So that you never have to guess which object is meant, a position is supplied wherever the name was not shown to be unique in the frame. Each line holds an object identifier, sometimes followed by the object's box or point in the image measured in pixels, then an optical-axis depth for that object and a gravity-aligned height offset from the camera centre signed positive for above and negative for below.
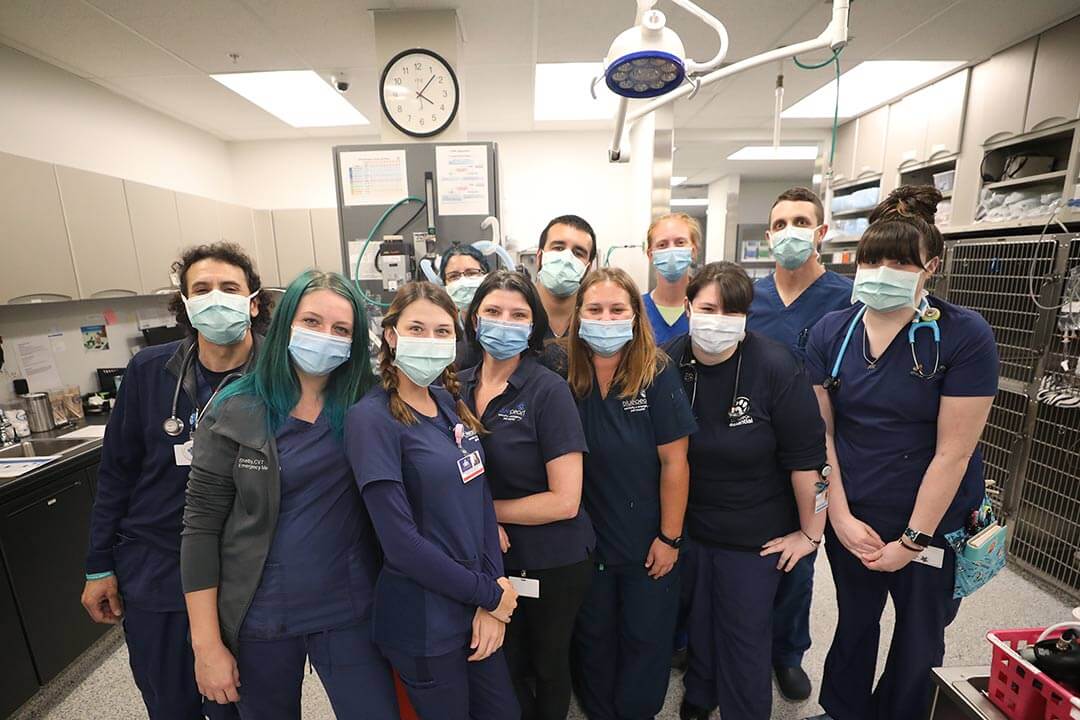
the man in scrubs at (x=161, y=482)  1.29 -0.54
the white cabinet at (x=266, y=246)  4.29 +0.25
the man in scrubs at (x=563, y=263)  1.84 +0.02
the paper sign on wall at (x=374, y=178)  2.63 +0.51
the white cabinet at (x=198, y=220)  3.45 +0.41
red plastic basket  0.92 -0.84
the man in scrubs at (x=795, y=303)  1.84 -0.15
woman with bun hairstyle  1.35 -0.51
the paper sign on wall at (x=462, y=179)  2.63 +0.49
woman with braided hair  1.10 -0.59
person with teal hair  1.08 -0.59
